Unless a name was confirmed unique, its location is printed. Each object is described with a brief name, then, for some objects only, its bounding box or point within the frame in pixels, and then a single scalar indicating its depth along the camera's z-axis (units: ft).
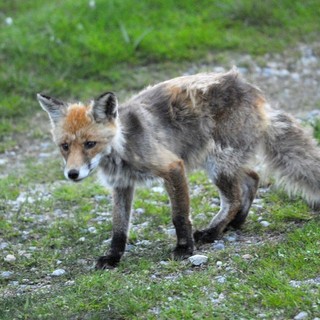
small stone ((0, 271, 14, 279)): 44.79
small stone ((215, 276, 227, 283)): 39.57
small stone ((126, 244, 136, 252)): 47.45
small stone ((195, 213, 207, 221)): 50.85
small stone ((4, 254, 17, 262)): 46.78
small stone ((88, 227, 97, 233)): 50.64
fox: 44.75
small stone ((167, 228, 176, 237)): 48.68
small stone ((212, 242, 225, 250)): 45.43
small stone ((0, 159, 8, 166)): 66.28
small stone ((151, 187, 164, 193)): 56.95
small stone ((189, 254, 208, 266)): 42.80
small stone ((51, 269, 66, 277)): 44.52
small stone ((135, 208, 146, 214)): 52.95
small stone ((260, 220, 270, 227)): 47.88
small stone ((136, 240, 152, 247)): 47.79
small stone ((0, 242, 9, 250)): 48.93
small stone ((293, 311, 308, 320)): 34.86
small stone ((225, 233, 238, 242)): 46.92
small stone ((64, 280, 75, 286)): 42.33
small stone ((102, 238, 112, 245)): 48.82
